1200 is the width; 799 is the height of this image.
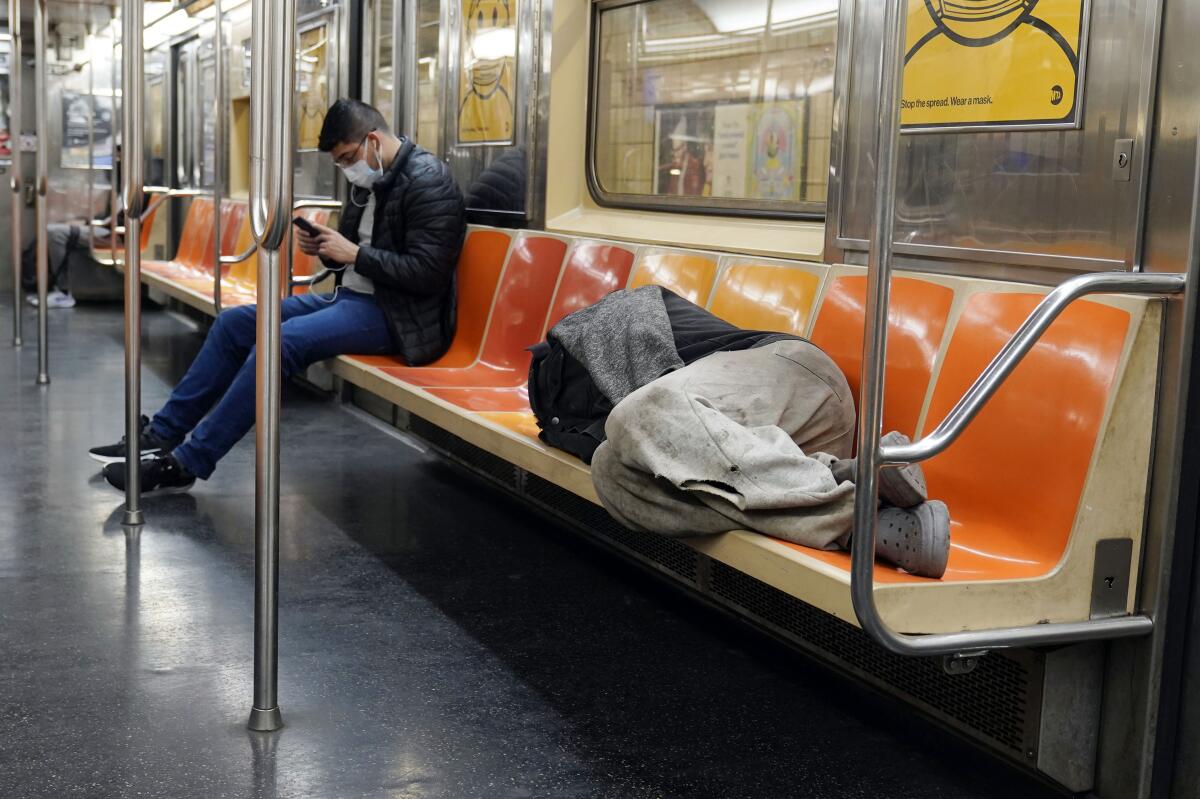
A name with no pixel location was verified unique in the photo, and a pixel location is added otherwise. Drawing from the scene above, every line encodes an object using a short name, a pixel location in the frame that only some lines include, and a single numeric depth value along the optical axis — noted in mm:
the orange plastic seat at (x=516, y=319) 4555
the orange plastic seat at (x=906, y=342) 2809
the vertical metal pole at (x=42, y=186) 6809
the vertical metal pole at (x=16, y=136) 7334
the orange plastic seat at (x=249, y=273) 6906
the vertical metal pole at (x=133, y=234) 3836
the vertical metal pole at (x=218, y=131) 5387
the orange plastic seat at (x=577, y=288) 4070
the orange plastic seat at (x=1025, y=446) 2359
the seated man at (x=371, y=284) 4719
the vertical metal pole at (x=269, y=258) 2529
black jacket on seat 2996
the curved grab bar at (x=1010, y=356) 1953
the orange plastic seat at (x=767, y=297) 3295
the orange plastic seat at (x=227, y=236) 8617
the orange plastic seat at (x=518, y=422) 3521
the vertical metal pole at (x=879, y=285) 1830
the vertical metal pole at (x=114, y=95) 6552
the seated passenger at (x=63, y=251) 11359
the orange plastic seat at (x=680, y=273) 3732
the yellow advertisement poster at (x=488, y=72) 5223
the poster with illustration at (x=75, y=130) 12867
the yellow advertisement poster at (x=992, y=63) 2639
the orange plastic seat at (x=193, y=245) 9073
